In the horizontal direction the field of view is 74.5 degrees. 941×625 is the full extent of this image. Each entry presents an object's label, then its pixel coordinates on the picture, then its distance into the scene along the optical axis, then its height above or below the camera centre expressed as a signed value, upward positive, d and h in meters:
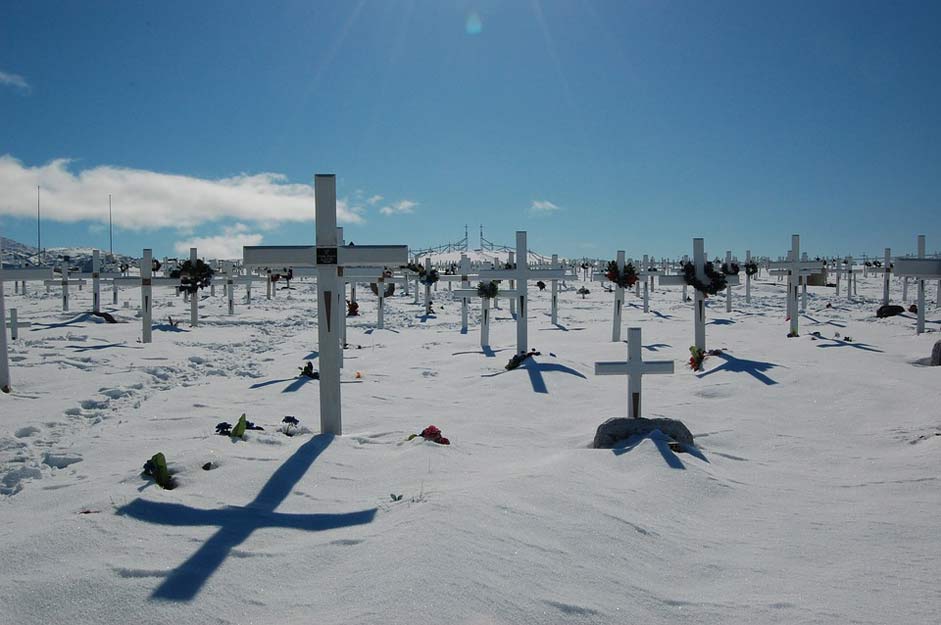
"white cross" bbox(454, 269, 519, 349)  17.66 -0.88
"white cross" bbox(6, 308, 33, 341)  16.83 -1.09
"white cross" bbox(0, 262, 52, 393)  9.98 +0.21
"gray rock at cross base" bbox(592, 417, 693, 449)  6.81 -1.58
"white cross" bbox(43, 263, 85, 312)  25.11 +0.09
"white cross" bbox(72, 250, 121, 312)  24.60 +0.49
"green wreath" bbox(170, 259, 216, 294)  23.48 +0.49
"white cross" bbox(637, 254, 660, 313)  28.22 +0.56
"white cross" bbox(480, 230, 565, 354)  14.52 +0.28
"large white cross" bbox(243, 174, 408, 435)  7.28 +0.34
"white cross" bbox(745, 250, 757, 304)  35.80 -0.12
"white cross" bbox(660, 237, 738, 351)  14.27 -0.18
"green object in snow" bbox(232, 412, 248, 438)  6.58 -1.51
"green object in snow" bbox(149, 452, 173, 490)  5.01 -1.51
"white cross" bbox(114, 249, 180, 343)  17.48 +0.14
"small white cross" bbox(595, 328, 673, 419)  7.65 -1.01
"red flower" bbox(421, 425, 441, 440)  6.75 -1.59
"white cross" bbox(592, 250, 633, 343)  18.64 -0.64
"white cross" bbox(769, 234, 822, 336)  18.83 +0.49
